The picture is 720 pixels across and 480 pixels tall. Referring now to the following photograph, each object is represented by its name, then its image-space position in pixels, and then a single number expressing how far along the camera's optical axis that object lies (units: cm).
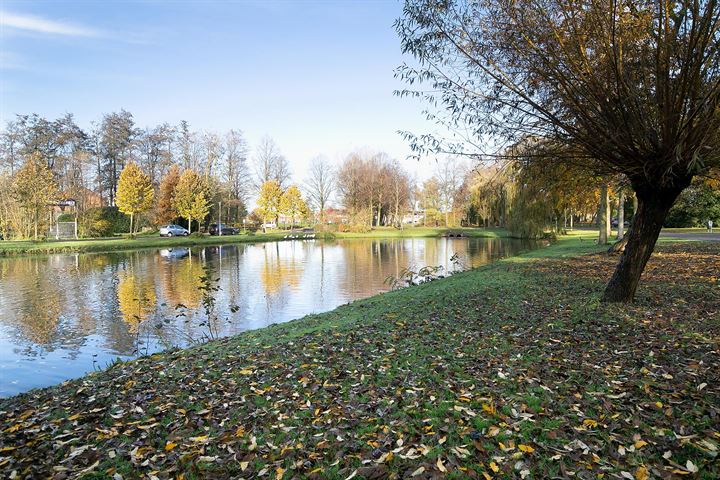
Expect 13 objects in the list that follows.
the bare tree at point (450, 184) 6612
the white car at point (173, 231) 4407
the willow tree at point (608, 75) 604
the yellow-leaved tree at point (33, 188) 3281
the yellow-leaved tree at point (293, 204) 5618
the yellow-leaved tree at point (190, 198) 4372
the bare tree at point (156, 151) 5531
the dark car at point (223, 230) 4931
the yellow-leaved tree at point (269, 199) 5397
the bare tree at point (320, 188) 6488
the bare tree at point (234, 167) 5478
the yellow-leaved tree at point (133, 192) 3981
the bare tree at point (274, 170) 6159
